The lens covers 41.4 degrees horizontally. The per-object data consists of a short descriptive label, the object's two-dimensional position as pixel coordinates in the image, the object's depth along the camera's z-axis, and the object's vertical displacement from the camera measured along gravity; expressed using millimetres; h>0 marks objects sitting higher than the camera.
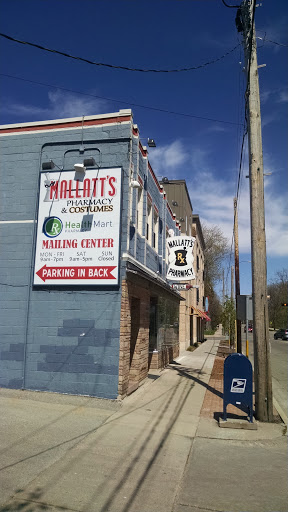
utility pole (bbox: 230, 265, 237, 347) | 32600 +3139
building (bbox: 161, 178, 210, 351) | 25406 +6193
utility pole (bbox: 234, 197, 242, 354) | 18536 +2036
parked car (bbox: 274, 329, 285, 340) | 48519 -1935
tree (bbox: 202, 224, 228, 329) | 58188 +9564
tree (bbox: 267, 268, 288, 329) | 78188 +3545
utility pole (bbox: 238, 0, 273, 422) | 8017 +1833
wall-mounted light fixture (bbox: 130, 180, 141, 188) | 9406 +3216
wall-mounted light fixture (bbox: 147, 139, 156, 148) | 11007 +4946
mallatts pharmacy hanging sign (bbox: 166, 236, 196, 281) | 12836 +1945
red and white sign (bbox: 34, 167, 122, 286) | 9133 +2097
